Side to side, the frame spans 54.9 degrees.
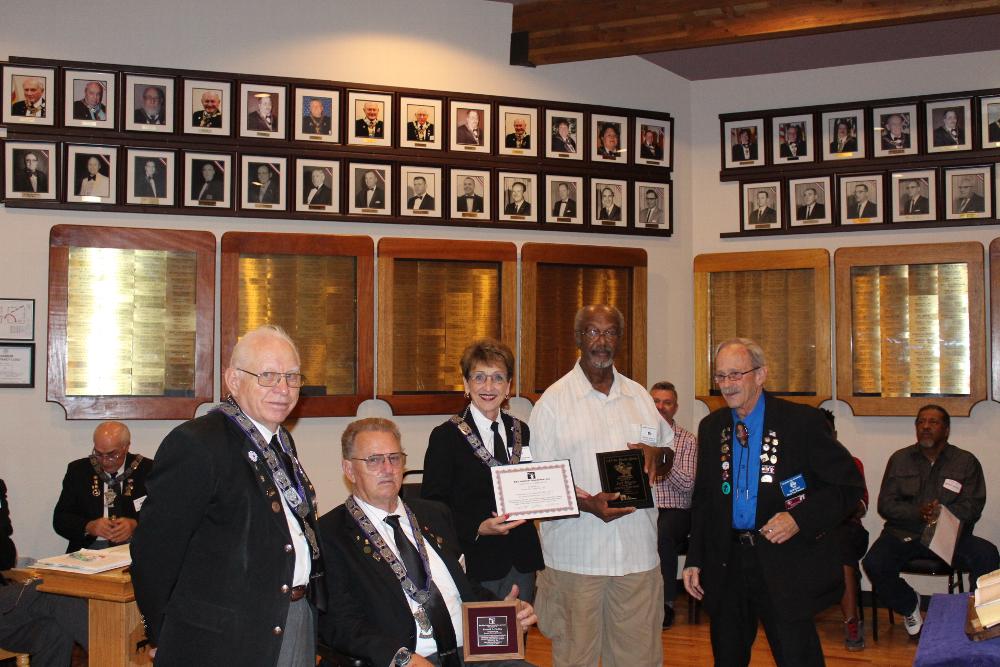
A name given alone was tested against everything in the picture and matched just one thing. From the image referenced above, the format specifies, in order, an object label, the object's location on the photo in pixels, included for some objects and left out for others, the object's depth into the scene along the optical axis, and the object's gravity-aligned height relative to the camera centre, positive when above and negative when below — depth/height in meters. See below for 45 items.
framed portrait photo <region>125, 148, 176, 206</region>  5.61 +1.06
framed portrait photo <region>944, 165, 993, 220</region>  6.29 +1.07
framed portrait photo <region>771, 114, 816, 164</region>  6.70 +1.52
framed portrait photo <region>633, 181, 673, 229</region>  6.67 +1.06
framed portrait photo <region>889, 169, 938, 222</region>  6.41 +1.07
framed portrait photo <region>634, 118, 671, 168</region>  6.68 +1.50
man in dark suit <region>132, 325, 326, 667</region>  2.39 -0.49
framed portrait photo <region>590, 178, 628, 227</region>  6.53 +1.05
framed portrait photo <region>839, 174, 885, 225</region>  6.52 +1.07
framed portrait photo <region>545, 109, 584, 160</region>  6.42 +1.50
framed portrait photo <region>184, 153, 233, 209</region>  5.70 +1.06
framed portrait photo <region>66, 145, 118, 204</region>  5.50 +1.06
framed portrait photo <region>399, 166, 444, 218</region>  6.09 +1.04
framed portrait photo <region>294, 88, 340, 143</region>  5.89 +1.49
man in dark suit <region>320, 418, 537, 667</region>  2.88 -0.67
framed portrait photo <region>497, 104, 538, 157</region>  6.31 +1.50
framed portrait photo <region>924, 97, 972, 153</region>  6.34 +1.53
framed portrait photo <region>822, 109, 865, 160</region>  6.58 +1.52
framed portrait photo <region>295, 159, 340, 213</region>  5.88 +1.06
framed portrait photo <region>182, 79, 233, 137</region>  5.70 +1.50
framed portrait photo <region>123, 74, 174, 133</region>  5.61 +1.49
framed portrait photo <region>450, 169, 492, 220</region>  6.19 +1.06
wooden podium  3.61 -0.98
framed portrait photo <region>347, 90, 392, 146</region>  5.98 +1.50
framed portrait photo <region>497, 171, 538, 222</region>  6.30 +1.06
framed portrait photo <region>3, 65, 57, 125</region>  5.41 +1.49
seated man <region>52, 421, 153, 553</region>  4.96 -0.68
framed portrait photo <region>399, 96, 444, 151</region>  6.09 +1.50
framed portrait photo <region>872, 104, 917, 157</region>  6.47 +1.52
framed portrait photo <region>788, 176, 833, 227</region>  6.63 +1.08
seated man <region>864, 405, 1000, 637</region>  5.79 -0.91
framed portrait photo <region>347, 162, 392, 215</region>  5.98 +1.06
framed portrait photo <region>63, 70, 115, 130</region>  5.50 +1.49
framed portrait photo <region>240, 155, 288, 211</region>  5.79 +1.06
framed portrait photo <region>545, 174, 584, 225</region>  6.41 +1.06
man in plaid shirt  5.99 -0.95
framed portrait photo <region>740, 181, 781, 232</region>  6.76 +1.06
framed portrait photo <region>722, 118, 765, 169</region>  6.81 +1.52
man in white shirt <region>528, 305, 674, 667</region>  3.48 -0.64
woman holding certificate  3.50 -0.42
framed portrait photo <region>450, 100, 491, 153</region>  6.20 +1.50
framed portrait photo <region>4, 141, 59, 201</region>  5.40 +1.06
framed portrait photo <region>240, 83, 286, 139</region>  5.80 +1.49
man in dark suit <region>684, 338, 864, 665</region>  3.41 -0.58
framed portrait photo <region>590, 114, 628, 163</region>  6.55 +1.50
